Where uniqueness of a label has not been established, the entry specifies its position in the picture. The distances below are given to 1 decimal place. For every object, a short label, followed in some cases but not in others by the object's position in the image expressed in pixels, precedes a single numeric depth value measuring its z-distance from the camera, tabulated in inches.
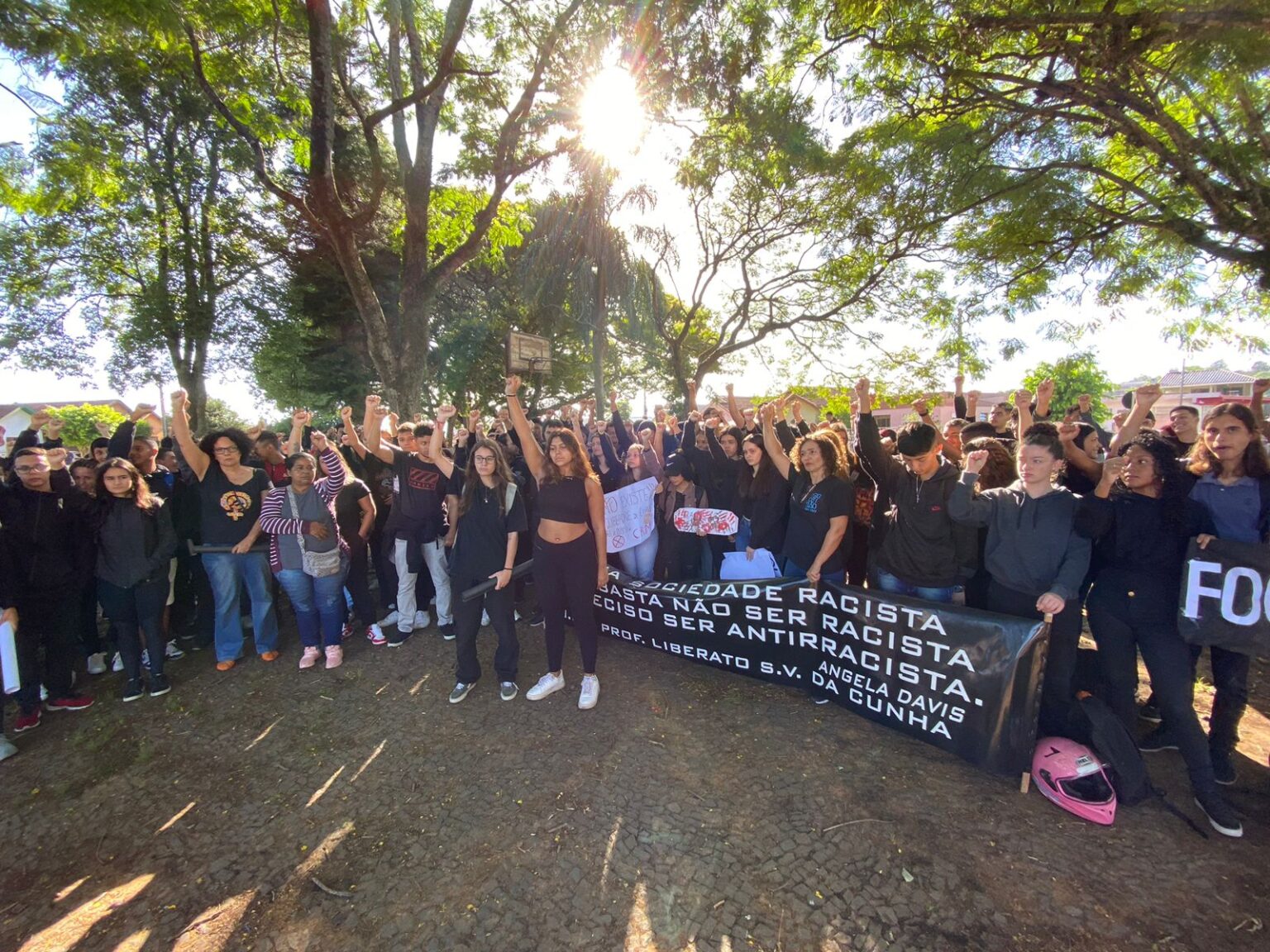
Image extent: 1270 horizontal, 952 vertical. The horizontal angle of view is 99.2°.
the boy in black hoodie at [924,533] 148.1
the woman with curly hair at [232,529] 191.9
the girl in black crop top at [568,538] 164.4
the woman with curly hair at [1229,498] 122.5
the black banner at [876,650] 126.8
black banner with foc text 114.0
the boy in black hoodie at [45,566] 164.1
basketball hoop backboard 254.1
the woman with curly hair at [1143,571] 122.6
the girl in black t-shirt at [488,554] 170.4
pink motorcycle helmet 116.3
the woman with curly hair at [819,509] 162.4
